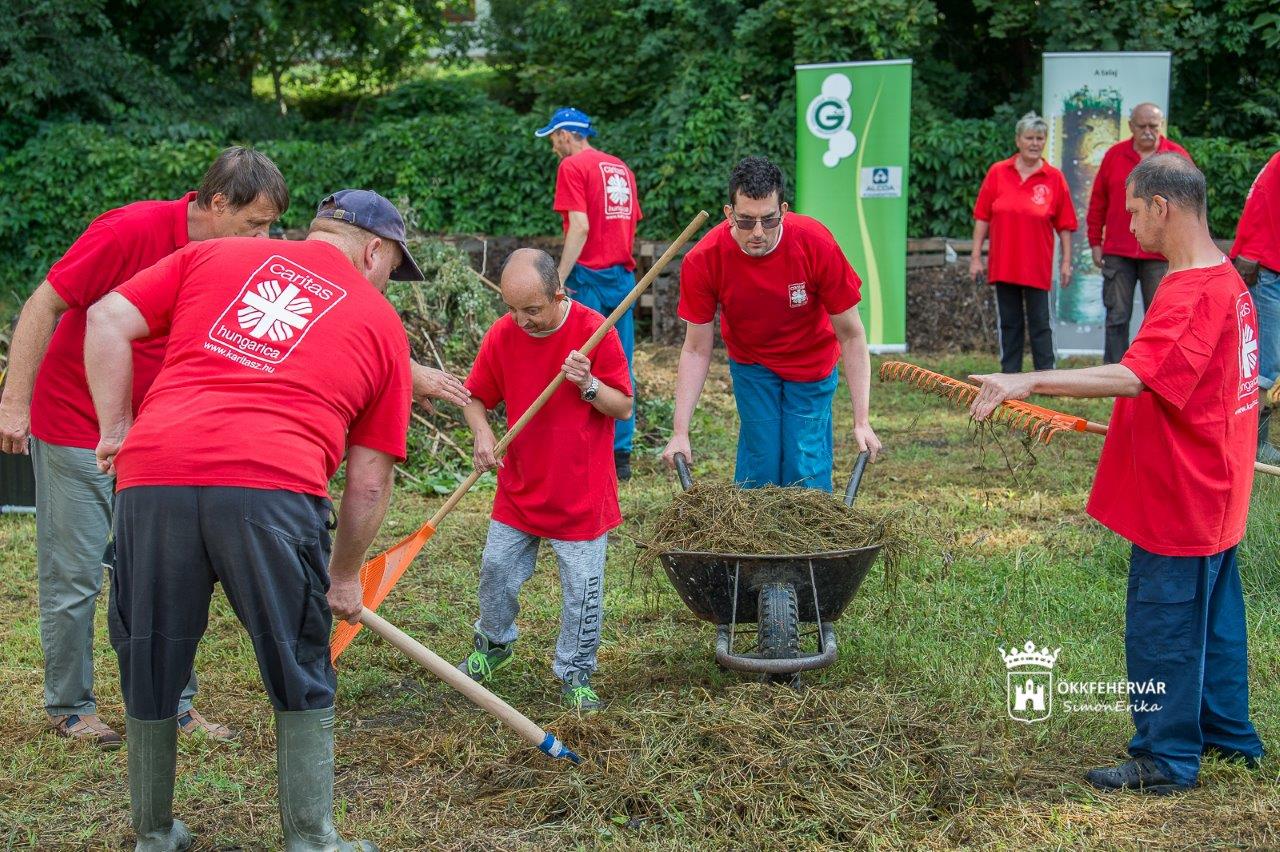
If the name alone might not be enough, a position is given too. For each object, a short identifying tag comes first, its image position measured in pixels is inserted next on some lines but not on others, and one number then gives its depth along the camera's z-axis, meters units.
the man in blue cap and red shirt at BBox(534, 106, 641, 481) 7.66
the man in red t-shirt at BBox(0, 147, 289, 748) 3.79
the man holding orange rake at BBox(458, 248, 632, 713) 4.18
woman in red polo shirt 9.36
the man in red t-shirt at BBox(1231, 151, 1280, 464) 7.11
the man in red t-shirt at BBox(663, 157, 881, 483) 4.66
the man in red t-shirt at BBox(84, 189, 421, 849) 2.90
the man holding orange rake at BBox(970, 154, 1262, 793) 3.42
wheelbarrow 3.79
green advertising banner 11.23
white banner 10.79
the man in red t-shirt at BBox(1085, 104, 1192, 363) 8.91
